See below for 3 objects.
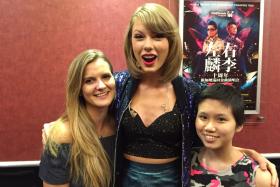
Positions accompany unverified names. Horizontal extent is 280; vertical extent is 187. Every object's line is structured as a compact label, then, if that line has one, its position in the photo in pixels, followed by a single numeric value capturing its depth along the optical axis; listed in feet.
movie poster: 7.39
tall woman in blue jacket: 4.65
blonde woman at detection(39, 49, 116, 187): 4.69
